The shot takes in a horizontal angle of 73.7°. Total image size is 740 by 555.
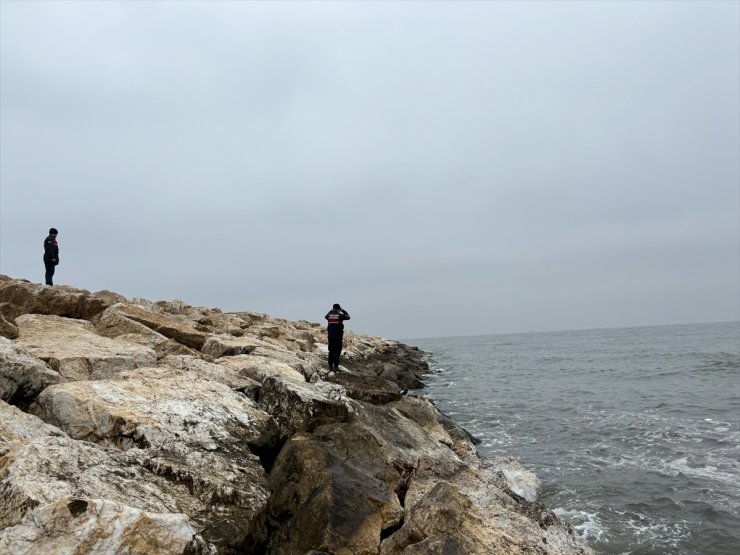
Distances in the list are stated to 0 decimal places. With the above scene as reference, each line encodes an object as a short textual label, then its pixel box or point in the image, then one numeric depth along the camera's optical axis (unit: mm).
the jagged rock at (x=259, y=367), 9996
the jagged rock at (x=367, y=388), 12167
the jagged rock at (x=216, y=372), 8883
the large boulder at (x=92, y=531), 3996
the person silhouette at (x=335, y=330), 16516
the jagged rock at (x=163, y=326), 12875
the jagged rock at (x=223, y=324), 17656
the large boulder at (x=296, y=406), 8195
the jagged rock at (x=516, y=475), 10852
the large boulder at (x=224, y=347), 12422
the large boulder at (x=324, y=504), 5727
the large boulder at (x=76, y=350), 8391
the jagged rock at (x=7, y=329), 9102
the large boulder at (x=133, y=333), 11180
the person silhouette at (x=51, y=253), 16562
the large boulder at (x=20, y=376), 6672
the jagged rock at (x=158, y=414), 6188
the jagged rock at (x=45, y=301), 13008
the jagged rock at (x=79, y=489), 4152
